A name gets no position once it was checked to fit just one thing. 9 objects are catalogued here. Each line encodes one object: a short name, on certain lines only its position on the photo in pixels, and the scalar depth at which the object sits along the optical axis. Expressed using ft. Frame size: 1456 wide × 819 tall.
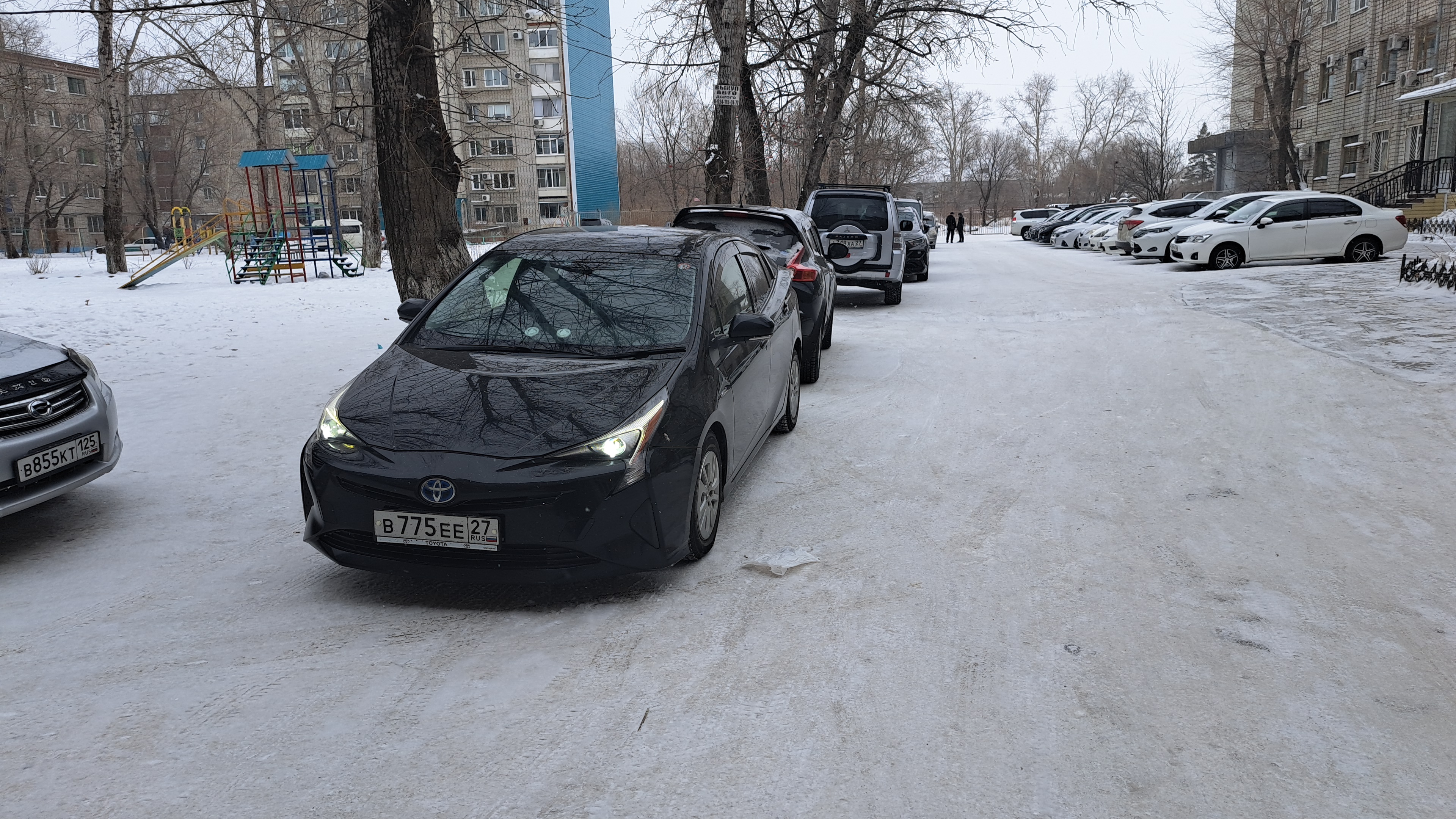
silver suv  49.70
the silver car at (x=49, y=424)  15.26
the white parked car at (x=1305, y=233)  66.13
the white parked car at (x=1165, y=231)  79.92
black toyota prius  12.94
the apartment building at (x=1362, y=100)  106.32
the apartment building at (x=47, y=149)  134.00
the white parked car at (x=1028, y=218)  159.84
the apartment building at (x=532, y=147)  190.80
